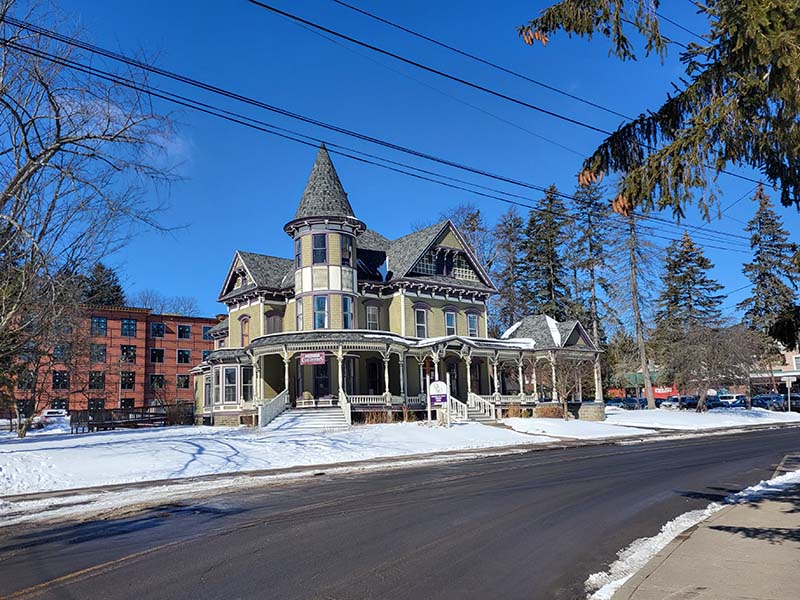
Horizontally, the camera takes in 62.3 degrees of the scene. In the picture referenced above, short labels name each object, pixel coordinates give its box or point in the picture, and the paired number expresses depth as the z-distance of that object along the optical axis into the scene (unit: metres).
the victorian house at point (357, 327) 36.00
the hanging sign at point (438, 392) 31.36
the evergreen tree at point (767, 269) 69.56
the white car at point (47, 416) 47.19
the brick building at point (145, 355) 67.12
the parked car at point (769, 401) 62.50
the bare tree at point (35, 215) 14.44
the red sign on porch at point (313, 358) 33.56
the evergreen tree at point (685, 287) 73.38
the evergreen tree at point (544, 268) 66.38
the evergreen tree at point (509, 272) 65.06
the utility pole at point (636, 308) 52.47
